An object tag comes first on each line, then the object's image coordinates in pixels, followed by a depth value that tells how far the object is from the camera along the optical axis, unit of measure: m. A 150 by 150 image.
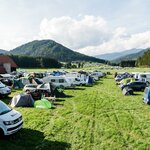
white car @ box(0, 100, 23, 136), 7.46
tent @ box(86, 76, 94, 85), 27.11
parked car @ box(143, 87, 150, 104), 14.07
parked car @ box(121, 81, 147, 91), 20.75
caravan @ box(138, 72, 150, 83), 27.08
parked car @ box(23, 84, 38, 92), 16.13
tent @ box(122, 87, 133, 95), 18.25
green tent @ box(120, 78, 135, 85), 22.53
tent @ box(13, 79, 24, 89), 22.30
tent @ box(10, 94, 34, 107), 13.16
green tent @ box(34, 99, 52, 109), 12.94
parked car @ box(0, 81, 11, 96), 16.08
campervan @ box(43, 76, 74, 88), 22.76
